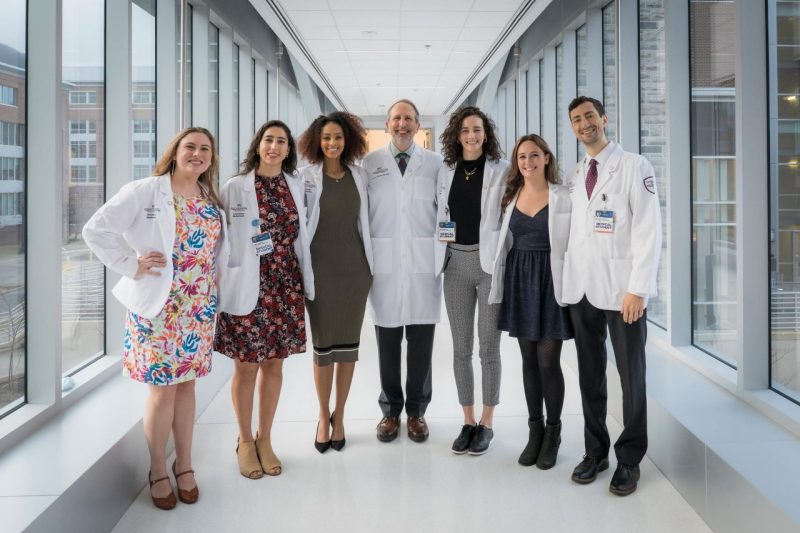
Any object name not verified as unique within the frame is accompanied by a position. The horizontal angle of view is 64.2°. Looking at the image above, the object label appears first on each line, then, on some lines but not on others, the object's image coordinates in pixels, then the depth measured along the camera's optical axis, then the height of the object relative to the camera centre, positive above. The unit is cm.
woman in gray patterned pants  327 +17
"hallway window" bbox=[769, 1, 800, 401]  282 +34
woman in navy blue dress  303 -2
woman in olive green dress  328 +16
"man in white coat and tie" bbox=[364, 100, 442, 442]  344 +24
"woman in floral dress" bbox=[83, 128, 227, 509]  256 -3
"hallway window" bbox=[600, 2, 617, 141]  522 +170
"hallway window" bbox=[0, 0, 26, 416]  271 +32
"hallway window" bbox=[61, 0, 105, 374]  344 +56
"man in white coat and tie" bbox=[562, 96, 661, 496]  270 +1
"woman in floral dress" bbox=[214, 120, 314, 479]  295 -5
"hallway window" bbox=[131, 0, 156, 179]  422 +126
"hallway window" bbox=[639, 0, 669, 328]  439 +120
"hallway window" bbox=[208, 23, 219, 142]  596 +185
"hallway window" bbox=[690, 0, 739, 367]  358 +55
